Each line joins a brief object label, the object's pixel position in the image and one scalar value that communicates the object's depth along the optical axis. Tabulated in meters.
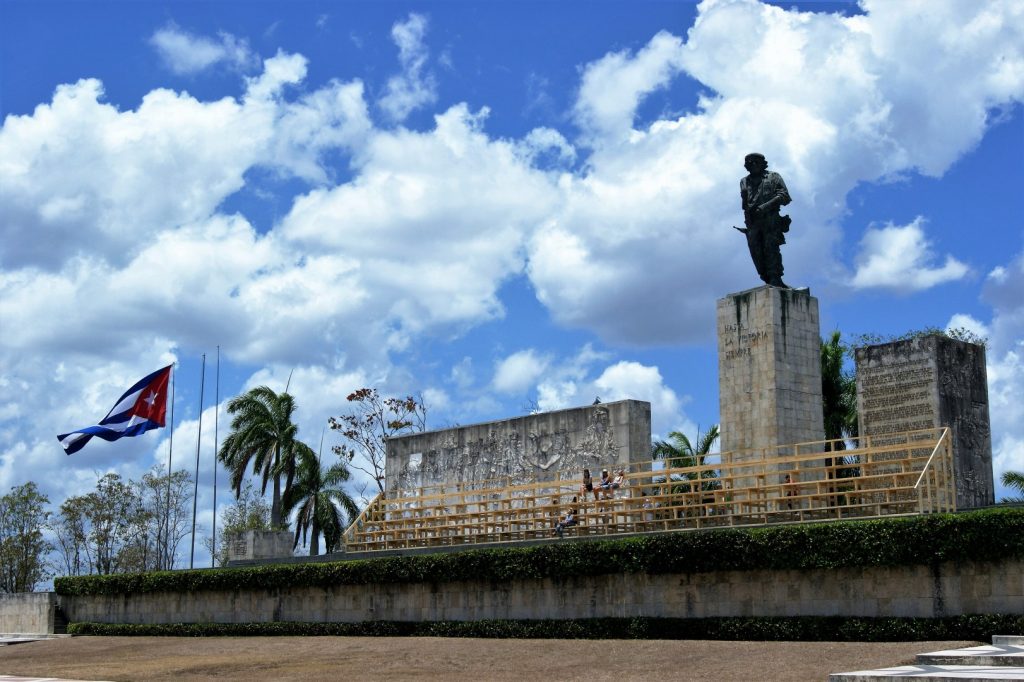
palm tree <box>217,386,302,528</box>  42.78
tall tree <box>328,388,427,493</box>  41.84
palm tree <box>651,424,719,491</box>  36.91
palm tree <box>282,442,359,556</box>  40.69
